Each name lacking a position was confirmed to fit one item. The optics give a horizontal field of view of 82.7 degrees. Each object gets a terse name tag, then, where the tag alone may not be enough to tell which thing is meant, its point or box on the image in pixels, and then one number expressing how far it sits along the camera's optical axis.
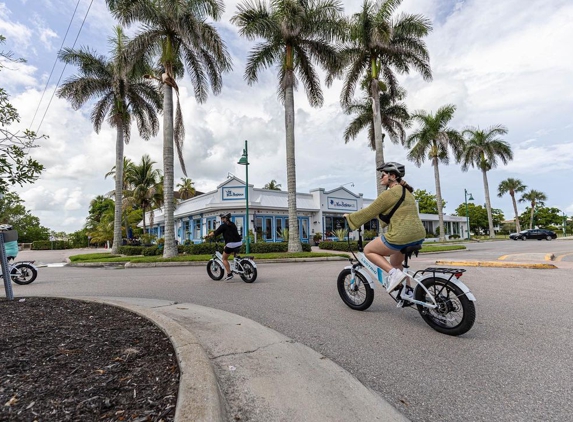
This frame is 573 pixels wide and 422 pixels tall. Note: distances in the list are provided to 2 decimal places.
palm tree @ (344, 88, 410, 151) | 27.88
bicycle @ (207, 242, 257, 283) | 8.36
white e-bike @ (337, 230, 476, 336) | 3.66
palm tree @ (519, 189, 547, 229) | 73.44
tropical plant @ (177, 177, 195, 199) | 48.15
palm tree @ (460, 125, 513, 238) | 43.56
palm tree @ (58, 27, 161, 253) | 21.75
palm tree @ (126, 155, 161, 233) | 34.75
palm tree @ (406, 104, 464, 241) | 33.84
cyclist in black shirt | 8.37
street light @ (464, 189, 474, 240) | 42.08
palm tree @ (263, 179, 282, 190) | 58.54
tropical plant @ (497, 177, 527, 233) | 61.34
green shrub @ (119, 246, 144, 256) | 21.34
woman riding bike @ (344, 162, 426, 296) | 4.11
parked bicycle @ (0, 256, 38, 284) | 9.12
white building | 27.77
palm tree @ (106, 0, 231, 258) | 16.03
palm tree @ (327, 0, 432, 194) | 19.47
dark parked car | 39.81
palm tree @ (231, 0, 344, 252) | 17.11
